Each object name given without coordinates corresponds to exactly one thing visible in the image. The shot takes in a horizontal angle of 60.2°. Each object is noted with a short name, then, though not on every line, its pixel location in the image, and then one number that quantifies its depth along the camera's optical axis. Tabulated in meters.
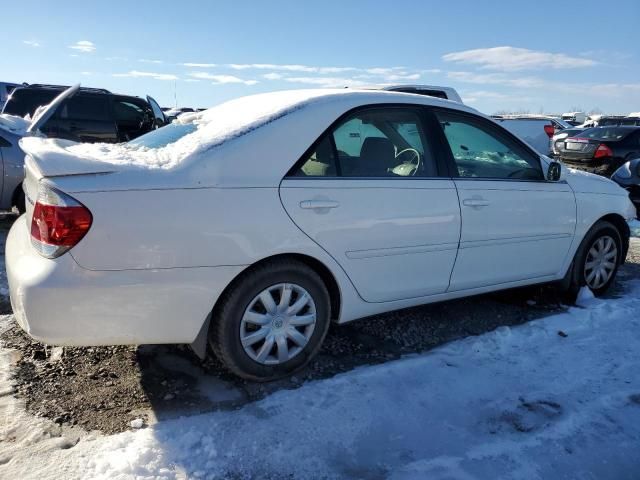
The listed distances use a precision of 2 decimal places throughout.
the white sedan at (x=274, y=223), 2.58
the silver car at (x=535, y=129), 15.60
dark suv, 9.43
